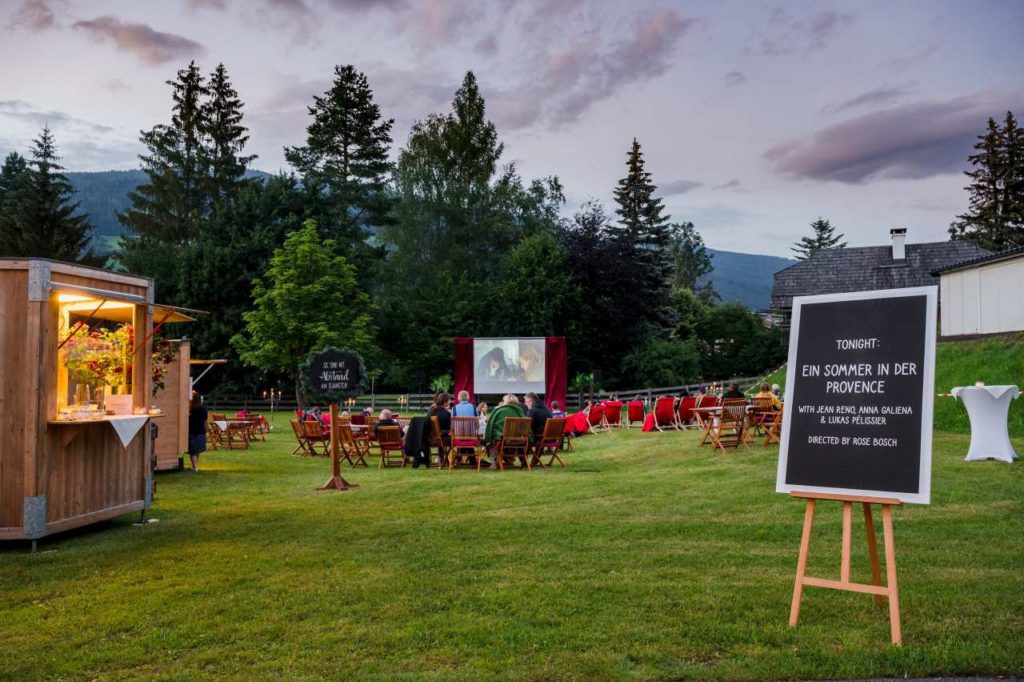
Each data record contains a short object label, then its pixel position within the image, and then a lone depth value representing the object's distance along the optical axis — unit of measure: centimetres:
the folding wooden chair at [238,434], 1950
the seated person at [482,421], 1575
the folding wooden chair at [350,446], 1498
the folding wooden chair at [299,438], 1756
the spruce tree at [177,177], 4553
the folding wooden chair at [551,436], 1434
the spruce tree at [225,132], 4612
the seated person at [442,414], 1498
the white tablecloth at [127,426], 822
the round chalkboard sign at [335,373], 1170
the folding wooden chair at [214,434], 1938
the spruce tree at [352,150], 4528
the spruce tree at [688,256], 8131
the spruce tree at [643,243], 4144
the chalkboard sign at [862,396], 466
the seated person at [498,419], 1434
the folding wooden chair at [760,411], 1562
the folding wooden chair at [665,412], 1989
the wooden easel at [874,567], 445
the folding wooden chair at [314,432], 1684
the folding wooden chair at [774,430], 1484
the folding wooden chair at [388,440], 1514
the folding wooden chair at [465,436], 1433
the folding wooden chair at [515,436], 1401
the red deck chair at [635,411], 2280
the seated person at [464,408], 1473
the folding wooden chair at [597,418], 2264
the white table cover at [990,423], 1216
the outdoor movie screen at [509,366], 3284
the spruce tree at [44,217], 4499
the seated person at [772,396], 1562
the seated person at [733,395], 1611
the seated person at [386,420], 1549
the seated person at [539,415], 1480
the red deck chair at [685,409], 2014
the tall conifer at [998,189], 4578
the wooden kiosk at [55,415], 762
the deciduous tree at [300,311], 3531
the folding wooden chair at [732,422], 1457
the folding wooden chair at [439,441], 1474
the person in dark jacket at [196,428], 1466
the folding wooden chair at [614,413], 2273
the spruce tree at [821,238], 8606
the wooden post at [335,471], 1170
